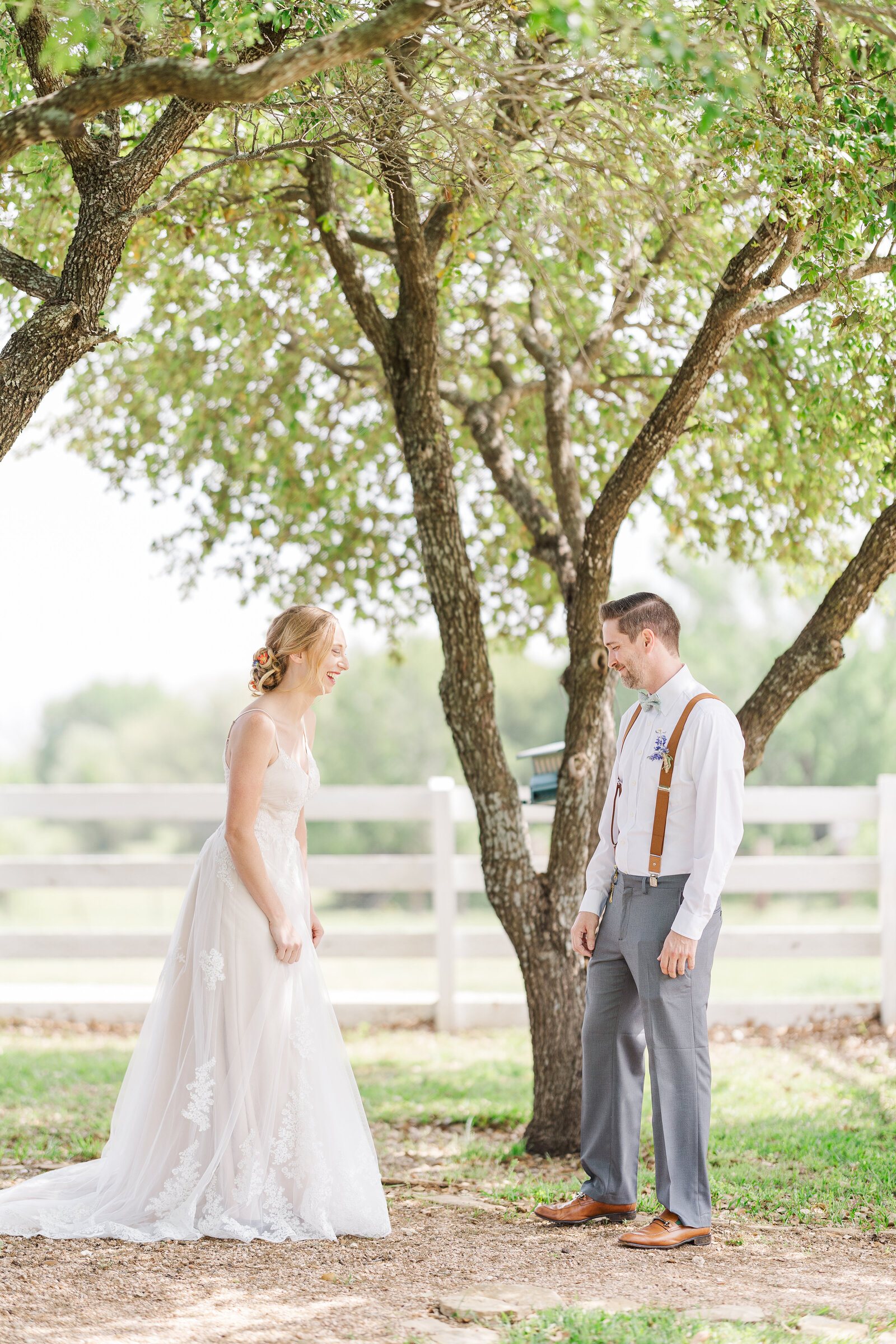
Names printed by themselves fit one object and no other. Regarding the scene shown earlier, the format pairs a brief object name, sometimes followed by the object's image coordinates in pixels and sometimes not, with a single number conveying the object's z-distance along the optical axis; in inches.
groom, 273.9
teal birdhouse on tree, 402.6
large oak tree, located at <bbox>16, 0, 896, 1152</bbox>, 297.3
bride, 281.1
